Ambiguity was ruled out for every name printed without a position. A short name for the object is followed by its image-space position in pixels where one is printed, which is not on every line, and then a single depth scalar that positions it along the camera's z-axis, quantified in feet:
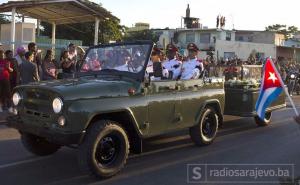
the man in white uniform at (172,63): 28.32
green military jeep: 19.36
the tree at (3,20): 164.64
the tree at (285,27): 312.17
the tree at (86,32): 162.09
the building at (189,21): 219.65
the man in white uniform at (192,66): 28.19
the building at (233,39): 178.60
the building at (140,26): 276.29
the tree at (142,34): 216.33
